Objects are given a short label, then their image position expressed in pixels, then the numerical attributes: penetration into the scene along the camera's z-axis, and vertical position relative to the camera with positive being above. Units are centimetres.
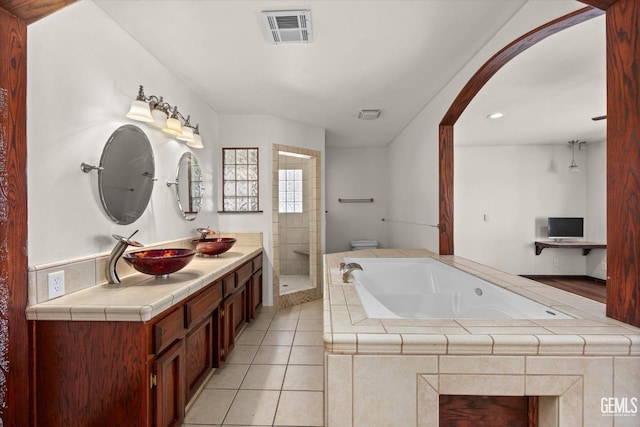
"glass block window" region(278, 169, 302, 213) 538 +38
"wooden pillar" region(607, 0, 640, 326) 111 +19
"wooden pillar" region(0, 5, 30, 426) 121 -4
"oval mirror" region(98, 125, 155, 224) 180 +25
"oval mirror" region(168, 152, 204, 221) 274 +25
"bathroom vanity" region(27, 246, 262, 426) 131 -67
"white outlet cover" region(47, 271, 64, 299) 141 -35
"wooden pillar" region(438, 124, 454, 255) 291 +21
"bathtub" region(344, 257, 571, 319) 170 -61
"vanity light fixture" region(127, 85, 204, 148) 196 +71
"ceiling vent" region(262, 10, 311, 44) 180 +121
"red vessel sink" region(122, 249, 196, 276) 167 -30
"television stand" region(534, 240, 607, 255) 482 -60
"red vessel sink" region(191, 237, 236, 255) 262 -32
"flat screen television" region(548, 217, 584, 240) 507 -33
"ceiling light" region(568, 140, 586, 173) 497 +94
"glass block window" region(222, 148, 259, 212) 369 +42
